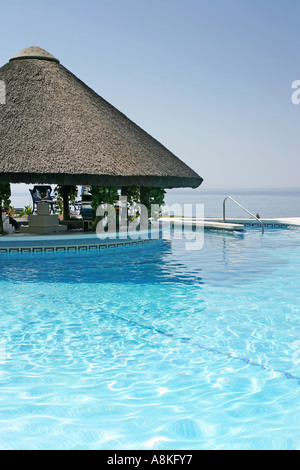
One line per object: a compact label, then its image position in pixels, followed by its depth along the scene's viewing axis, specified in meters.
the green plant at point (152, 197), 15.17
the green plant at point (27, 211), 18.75
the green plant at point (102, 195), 13.29
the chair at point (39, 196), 17.21
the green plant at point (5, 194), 13.16
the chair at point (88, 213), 13.84
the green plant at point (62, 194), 17.21
